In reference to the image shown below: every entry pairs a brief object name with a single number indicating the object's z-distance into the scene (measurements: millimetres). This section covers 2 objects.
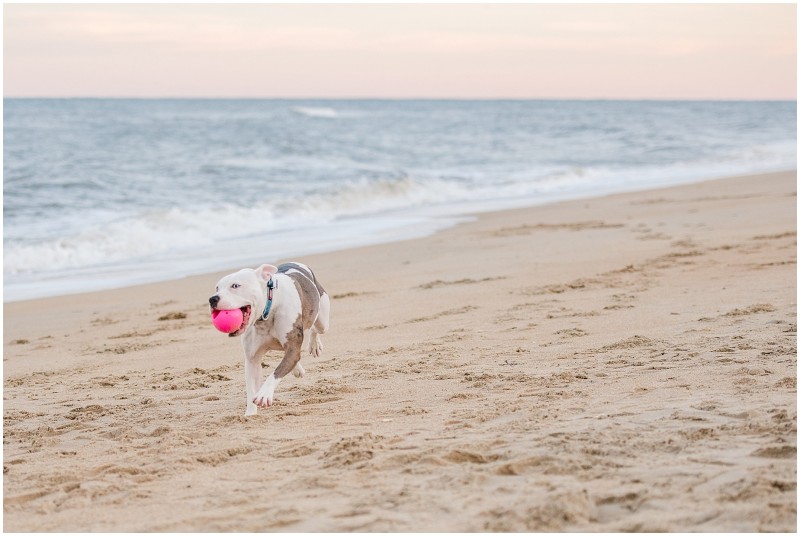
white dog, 5355
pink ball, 5230
